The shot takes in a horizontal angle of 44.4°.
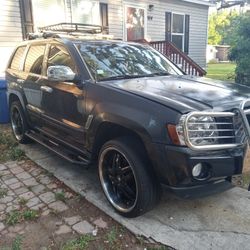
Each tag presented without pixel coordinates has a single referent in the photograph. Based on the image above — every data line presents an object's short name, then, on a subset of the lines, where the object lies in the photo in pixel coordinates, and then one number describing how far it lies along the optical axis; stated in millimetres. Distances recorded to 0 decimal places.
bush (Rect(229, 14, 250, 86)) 8891
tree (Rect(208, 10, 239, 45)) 46250
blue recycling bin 6809
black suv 2605
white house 8959
